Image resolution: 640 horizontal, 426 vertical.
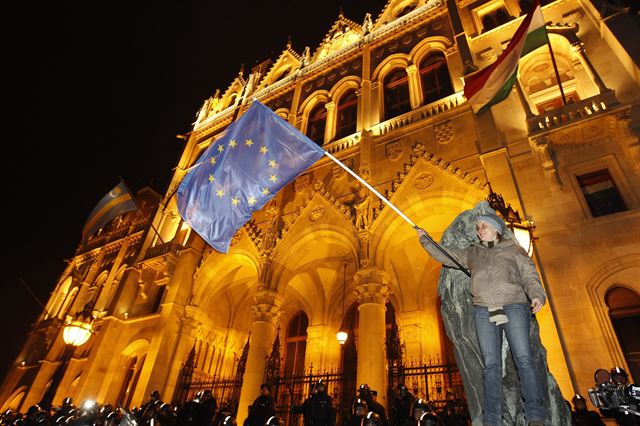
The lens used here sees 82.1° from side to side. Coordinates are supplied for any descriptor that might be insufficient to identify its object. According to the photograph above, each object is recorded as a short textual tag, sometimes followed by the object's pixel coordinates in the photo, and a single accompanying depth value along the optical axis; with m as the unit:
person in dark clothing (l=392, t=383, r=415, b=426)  6.38
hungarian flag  8.84
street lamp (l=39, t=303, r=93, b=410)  12.45
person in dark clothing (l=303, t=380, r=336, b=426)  6.69
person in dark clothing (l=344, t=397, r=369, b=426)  5.93
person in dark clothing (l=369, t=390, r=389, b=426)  6.41
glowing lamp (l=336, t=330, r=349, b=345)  10.89
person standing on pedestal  2.75
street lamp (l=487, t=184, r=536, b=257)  6.91
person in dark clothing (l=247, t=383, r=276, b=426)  6.78
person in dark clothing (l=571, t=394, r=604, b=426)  5.27
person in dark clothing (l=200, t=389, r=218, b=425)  7.25
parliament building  7.62
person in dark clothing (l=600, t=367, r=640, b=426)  3.76
